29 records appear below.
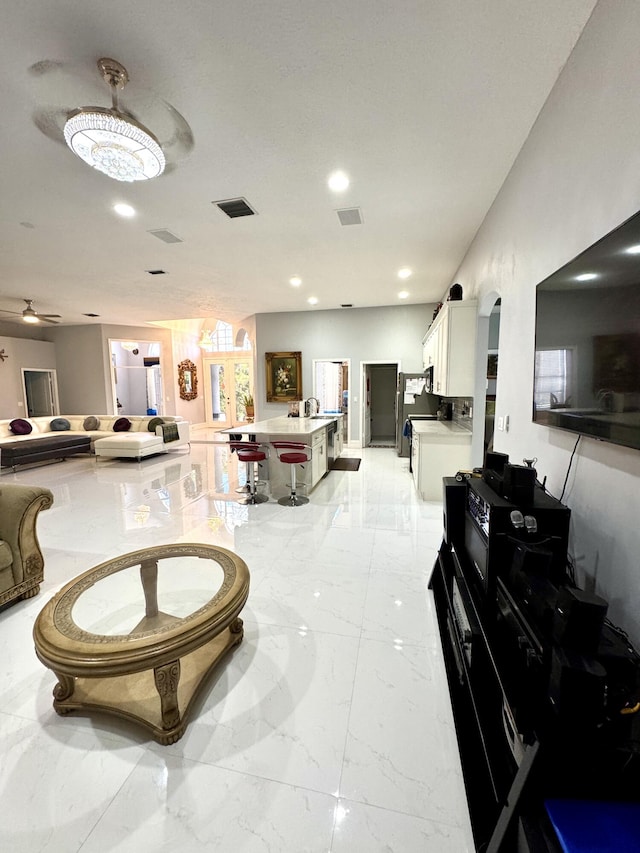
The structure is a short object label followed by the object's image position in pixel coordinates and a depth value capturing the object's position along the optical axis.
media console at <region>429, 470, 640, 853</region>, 0.85
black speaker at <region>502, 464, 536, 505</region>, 1.49
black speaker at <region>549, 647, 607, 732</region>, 0.83
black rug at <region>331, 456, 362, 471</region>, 6.46
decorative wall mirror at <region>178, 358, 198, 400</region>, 11.02
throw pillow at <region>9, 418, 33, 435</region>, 7.30
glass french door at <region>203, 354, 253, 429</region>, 11.77
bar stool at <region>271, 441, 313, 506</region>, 4.26
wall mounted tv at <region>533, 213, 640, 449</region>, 1.18
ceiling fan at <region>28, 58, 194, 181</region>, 1.84
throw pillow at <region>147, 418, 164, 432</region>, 7.88
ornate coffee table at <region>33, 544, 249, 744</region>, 1.33
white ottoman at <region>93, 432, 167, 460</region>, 7.06
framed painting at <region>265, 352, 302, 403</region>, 8.40
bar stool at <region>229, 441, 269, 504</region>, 4.43
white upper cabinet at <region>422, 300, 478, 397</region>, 3.86
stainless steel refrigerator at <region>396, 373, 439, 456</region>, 6.78
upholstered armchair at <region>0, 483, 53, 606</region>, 2.33
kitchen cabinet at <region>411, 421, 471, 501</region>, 4.33
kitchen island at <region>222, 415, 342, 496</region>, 4.71
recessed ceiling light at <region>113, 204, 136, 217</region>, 3.38
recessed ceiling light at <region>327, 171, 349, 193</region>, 2.89
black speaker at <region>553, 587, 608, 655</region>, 0.89
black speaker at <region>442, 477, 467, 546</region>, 2.03
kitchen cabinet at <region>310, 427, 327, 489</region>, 4.96
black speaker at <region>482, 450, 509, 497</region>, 1.62
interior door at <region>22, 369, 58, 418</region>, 9.55
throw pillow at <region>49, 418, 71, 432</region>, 8.00
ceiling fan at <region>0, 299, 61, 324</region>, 6.64
